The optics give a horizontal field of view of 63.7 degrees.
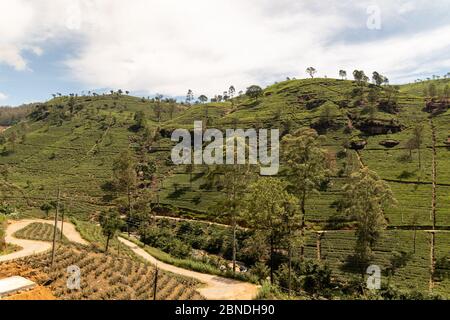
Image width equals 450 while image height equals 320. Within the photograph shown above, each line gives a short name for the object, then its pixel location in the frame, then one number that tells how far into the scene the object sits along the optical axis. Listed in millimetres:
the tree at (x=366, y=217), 55344
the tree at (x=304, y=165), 62469
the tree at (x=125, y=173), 95688
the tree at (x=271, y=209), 42500
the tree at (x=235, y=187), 50875
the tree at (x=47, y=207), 86125
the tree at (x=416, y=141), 100812
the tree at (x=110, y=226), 51250
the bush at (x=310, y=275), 52312
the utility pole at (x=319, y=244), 64981
